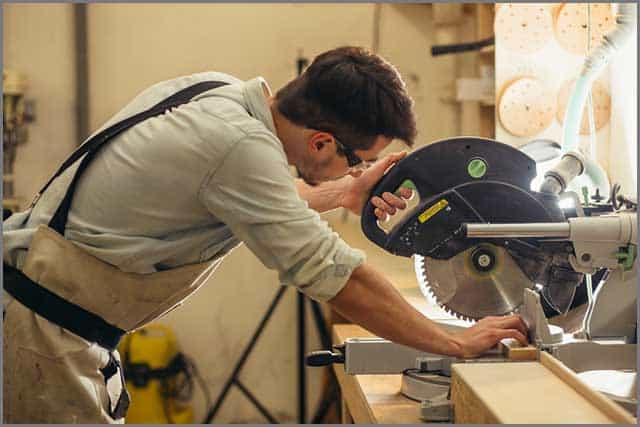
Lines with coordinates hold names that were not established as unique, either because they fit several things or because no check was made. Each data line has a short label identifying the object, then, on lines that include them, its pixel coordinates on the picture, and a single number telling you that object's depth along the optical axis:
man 1.94
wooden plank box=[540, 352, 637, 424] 1.66
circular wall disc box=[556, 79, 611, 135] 3.03
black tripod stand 3.92
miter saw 2.04
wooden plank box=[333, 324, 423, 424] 1.99
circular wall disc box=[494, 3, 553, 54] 3.09
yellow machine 3.88
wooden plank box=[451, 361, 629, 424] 1.67
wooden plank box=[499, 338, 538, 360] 1.96
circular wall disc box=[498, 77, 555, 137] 3.11
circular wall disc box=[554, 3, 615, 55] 2.93
